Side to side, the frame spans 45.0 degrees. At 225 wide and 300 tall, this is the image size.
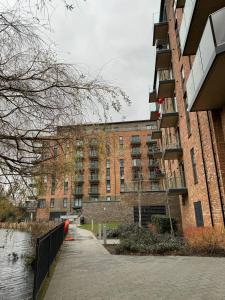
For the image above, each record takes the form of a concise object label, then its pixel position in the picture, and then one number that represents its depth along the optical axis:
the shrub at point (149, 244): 10.81
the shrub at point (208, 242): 10.12
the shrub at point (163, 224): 17.27
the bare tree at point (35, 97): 4.98
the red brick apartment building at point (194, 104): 9.42
